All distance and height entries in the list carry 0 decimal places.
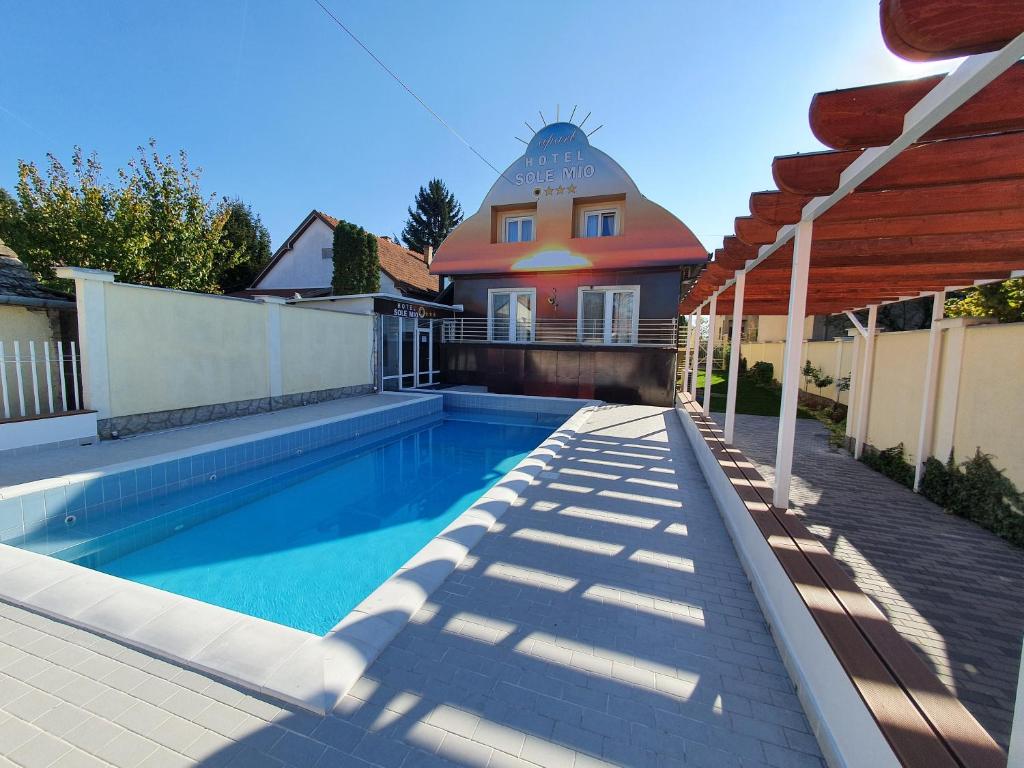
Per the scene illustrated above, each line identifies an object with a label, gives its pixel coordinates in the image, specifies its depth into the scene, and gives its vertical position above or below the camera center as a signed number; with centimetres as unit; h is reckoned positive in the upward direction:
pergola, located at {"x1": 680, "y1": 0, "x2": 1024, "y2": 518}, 133 +94
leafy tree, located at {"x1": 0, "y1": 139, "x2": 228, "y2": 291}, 1218 +359
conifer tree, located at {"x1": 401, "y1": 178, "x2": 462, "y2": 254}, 3522 +1083
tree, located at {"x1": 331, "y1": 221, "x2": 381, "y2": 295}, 1454 +297
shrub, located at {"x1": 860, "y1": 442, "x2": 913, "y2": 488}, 556 -150
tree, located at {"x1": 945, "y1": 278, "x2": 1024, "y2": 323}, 472 +66
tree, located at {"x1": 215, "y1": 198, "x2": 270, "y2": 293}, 2230 +543
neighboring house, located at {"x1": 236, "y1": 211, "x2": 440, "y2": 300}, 1800 +346
